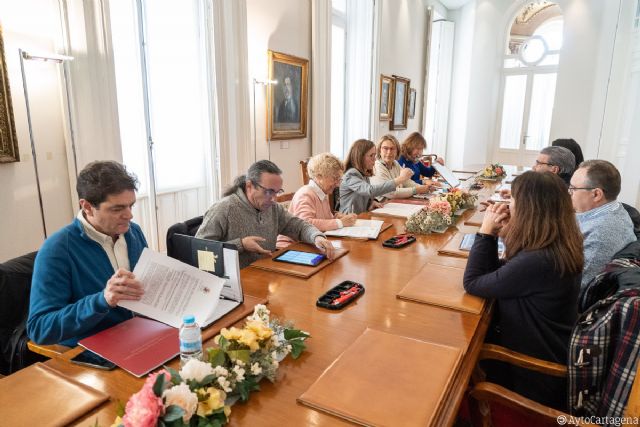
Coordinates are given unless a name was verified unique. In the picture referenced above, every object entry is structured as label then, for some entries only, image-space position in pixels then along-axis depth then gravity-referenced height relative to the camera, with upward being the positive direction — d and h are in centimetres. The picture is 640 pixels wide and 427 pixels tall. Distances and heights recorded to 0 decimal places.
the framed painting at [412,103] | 888 +48
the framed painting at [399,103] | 795 +45
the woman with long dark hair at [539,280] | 158 -58
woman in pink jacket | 279 -50
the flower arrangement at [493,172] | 558 -60
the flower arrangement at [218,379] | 79 -56
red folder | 118 -67
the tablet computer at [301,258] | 208 -67
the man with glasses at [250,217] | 218 -49
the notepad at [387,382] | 97 -66
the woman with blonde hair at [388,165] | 415 -41
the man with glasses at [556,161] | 336 -27
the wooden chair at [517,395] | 115 -85
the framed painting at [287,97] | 475 +32
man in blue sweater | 132 -50
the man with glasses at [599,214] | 214 -45
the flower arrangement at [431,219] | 273 -61
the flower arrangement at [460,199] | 316 -58
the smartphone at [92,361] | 117 -68
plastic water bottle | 111 -57
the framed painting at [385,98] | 732 +49
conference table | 101 -69
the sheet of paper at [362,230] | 262 -67
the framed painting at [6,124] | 246 -2
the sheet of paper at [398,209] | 329 -68
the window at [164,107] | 346 +14
